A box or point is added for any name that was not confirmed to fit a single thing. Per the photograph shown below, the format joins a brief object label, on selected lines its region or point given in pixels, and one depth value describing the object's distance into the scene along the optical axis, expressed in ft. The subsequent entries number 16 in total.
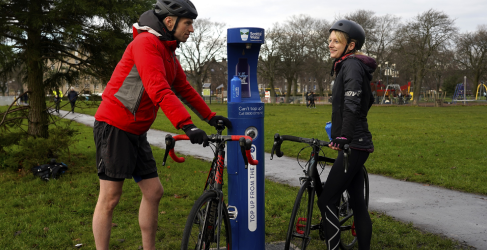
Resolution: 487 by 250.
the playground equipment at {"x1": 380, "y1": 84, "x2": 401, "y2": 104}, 173.78
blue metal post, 11.12
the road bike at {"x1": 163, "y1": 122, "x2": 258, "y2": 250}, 8.12
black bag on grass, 21.70
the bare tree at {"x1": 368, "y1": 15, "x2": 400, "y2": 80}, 153.58
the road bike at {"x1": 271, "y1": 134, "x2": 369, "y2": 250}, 10.14
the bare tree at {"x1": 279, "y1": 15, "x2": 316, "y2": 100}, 175.52
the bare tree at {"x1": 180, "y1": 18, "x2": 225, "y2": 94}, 189.31
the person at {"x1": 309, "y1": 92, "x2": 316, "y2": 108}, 123.11
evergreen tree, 20.18
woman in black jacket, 9.16
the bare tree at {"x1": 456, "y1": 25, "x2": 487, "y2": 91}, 168.55
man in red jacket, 8.18
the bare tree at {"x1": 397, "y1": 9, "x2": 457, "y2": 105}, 127.54
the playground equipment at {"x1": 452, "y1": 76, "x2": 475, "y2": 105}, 163.66
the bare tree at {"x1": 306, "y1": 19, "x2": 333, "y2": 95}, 158.92
